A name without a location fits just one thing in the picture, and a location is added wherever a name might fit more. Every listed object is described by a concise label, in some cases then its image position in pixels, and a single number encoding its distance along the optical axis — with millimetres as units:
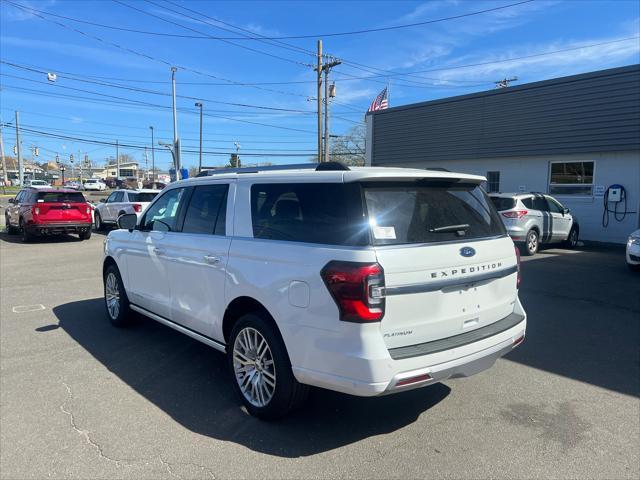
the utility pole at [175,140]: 30556
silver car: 12461
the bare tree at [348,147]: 57562
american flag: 24172
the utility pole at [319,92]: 27381
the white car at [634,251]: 9966
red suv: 14797
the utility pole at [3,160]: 57806
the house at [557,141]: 15008
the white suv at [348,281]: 2959
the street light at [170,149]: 30653
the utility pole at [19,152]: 54912
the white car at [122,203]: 17219
